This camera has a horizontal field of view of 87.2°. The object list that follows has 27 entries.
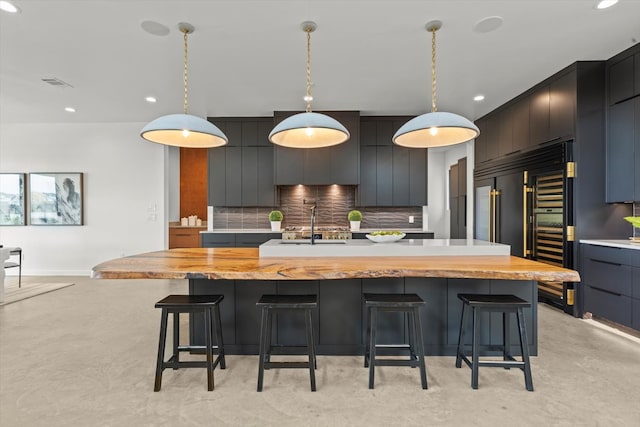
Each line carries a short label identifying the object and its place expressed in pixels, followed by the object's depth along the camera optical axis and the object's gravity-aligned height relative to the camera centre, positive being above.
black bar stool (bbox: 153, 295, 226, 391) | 2.15 -0.75
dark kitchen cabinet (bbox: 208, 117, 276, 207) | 5.52 +0.77
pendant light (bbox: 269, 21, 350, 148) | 2.45 +0.65
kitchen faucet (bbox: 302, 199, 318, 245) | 2.84 -0.22
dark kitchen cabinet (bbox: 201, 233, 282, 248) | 5.21 -0.42
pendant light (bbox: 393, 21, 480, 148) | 2.45 +0.66
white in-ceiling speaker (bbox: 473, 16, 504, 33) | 2.80 +1.61
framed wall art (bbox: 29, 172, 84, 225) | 5.96 +0.17
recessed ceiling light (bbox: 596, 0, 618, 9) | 2.56 +1.61
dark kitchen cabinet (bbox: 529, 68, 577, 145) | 3.65 +1.20
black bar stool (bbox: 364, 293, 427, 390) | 2.13 -0.70
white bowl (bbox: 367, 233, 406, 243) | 2.90 -0.22
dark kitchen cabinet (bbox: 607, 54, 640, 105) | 3.27 +1.34
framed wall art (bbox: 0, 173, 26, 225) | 5.98 +0.24
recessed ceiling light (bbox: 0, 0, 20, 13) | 2.61 +1.63
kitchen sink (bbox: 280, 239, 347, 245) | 2.93 -0.27
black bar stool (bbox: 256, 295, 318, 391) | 2.13 -0.73
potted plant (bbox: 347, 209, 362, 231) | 5.37 -0.11
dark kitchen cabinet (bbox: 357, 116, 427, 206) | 5.49 +0.71
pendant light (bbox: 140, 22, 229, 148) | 2.42 +0.64
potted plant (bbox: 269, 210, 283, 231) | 5.43 -0.11
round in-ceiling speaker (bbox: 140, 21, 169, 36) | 2.85 +1.60
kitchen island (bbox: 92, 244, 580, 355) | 2.60 -0.74
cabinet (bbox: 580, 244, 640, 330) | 3.03 -0.68
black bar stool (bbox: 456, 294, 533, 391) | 2.14 -0.73
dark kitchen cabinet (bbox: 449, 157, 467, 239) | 6.94 +0.27
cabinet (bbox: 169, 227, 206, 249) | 6.47 -0.48
